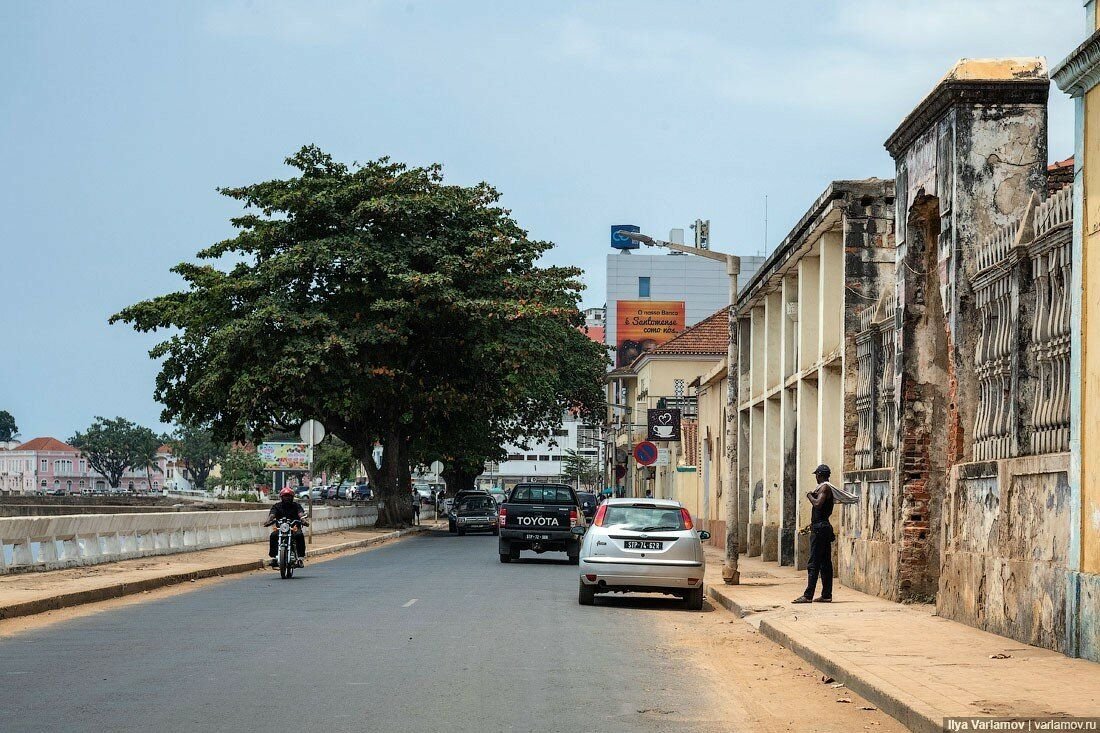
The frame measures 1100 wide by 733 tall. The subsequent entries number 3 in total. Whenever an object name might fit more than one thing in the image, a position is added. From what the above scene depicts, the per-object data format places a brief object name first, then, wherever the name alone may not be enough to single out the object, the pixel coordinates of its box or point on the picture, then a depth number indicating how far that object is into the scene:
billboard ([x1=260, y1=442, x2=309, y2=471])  124.81
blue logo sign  100.00
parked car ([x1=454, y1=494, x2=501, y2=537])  52.16
